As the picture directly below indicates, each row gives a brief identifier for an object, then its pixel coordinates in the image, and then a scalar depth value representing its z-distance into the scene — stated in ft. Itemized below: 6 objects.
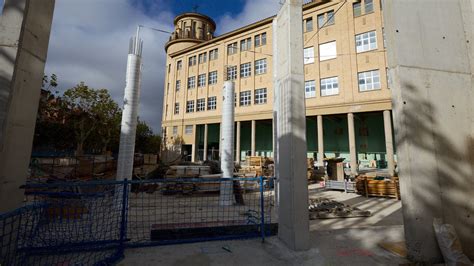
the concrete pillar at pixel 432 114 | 12.39
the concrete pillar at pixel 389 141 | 56.90
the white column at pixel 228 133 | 31.65
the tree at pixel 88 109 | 68.23
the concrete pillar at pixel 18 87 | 10.82
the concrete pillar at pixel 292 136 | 14.17
